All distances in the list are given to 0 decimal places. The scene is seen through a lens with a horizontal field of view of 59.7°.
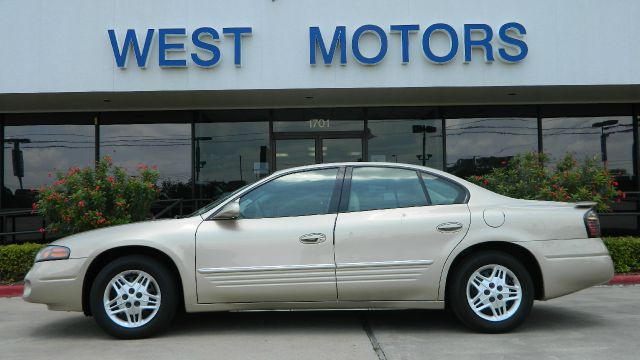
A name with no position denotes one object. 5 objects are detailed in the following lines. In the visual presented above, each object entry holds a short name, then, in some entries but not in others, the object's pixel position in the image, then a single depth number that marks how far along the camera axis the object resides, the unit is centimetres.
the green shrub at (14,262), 836
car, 483
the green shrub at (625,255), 834
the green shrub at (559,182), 842
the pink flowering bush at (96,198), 806
